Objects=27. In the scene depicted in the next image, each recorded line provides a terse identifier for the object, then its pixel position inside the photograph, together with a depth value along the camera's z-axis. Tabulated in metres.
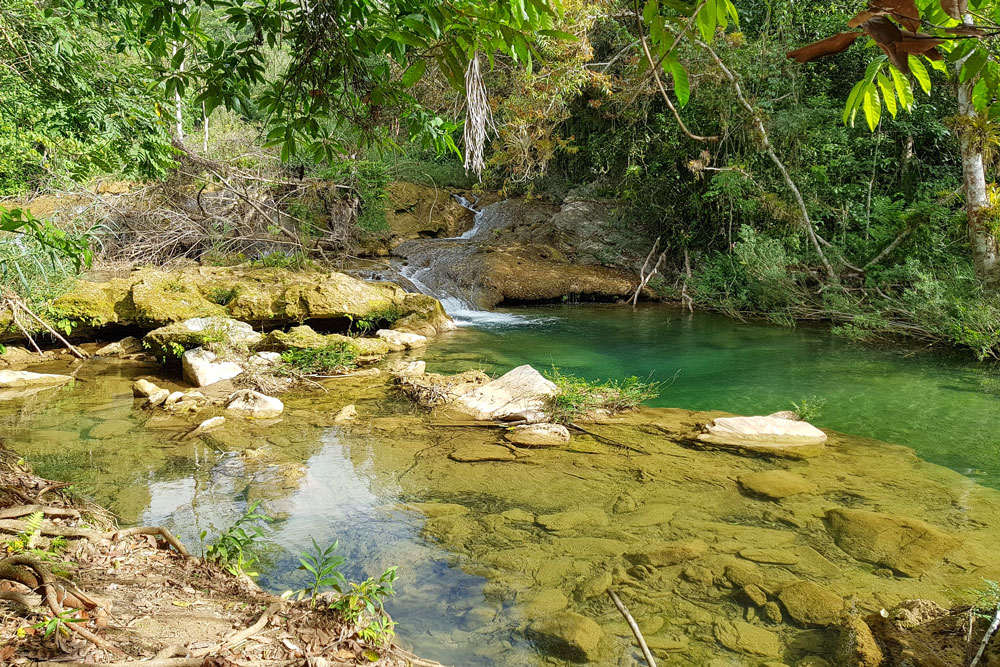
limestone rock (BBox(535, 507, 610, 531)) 3.95
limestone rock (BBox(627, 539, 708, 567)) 3.49
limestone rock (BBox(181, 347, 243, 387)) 7.35
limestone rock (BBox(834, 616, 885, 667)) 2.49
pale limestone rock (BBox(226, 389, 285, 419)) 6.33
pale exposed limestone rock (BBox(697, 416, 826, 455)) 5.32
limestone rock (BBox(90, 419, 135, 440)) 5.66
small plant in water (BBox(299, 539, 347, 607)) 2.52
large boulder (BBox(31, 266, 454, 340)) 8.96
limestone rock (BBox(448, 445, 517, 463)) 5.15
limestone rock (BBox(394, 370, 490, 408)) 6.73
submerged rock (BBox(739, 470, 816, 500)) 4.39
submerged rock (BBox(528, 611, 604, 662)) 2.73
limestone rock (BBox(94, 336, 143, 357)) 9.06
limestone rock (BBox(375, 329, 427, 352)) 9.68
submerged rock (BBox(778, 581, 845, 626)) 2.92
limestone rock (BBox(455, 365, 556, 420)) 6.22
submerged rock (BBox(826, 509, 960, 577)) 3.42
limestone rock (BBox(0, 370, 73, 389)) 7.28
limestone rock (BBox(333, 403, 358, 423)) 6.20
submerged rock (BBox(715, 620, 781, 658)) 2.73
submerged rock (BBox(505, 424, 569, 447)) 5.50
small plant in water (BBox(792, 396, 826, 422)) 6.00
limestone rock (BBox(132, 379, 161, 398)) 6.86
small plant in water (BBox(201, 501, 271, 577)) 3.03
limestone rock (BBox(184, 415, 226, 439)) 5.72
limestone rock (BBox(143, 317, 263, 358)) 8.16
